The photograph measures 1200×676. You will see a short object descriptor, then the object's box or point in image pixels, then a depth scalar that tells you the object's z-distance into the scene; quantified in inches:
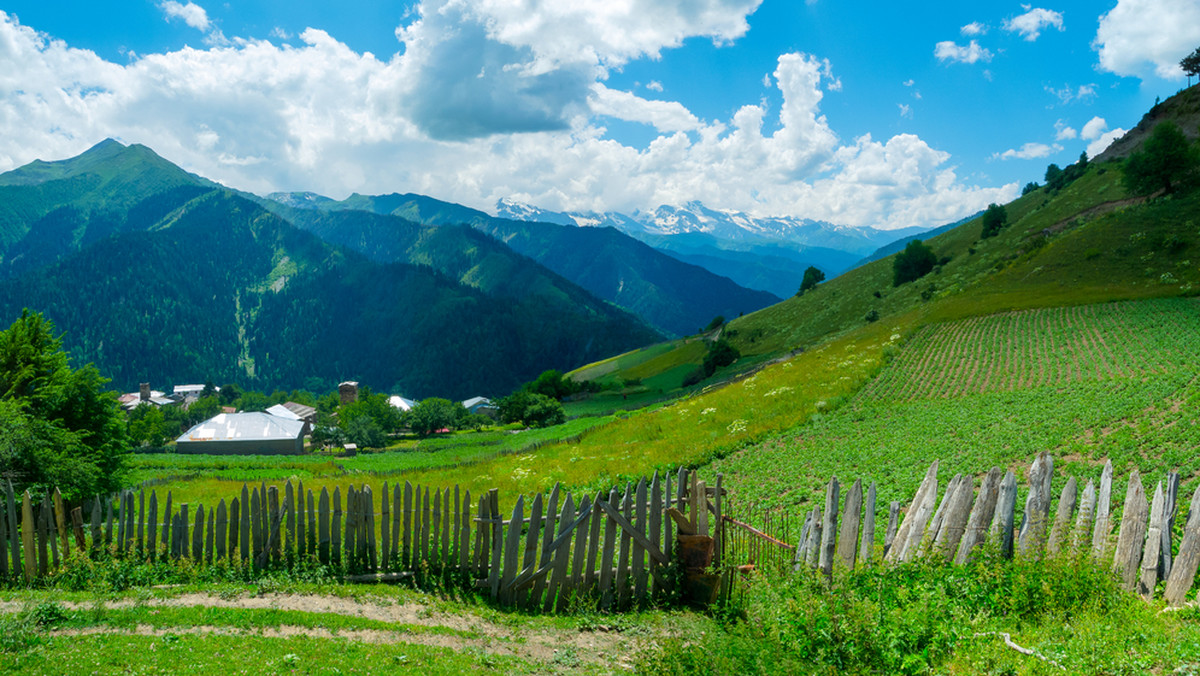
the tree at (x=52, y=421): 552.1
